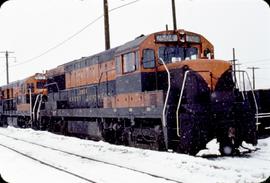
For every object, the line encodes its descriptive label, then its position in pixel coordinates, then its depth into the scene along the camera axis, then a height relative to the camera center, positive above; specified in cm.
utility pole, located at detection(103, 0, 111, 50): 2184 +478
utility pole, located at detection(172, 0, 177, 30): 2497 +599
